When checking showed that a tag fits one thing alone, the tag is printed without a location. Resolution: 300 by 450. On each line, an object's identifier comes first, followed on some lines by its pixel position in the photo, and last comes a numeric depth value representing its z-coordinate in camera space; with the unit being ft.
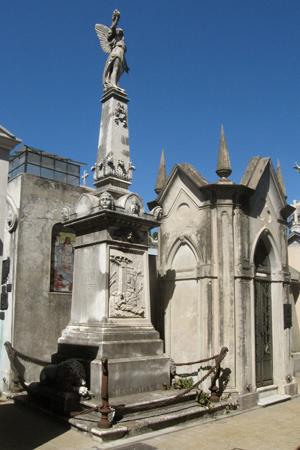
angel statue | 34.32
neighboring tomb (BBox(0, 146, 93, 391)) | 37.29
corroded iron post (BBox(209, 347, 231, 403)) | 30.30
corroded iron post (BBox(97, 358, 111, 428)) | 22.90
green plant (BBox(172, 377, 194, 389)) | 30.50
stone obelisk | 27.61
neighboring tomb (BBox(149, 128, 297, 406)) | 33.37
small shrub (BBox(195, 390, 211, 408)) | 29.14
